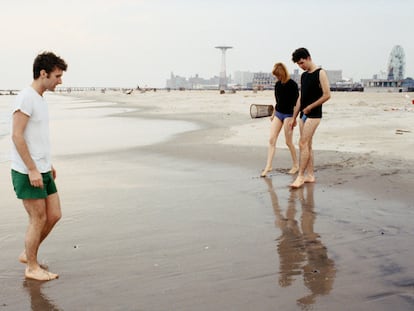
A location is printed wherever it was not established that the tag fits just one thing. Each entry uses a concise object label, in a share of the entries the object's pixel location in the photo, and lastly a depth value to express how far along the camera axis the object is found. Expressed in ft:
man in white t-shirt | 10.52
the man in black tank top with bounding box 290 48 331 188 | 20.92
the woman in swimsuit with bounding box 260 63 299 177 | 23.82
